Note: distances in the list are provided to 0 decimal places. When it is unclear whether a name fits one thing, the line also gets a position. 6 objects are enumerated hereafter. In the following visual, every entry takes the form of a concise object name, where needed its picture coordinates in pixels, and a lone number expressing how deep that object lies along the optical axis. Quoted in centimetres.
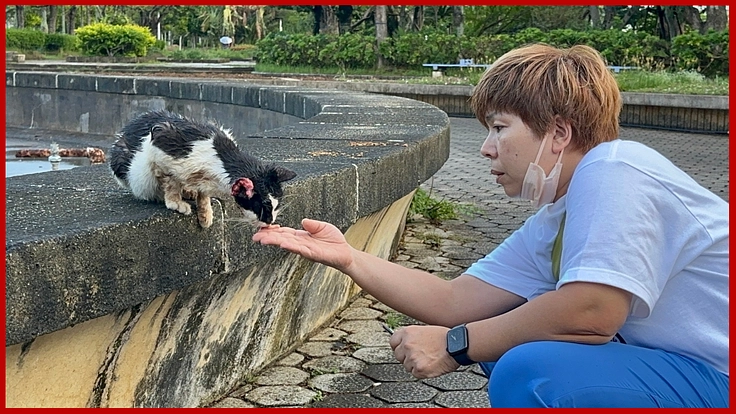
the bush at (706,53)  1986
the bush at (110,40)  3694
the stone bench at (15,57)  2841
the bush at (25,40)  3916
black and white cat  256
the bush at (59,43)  4212
